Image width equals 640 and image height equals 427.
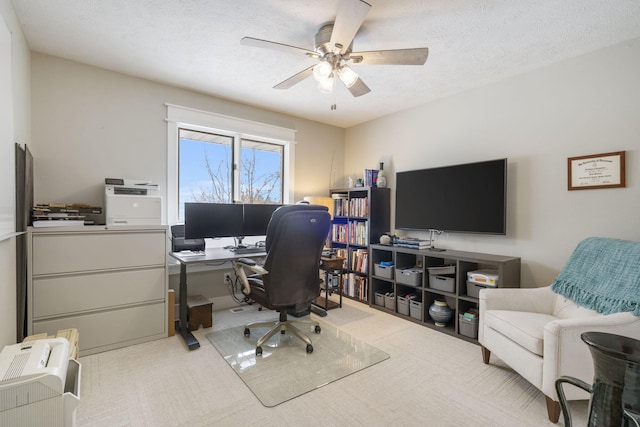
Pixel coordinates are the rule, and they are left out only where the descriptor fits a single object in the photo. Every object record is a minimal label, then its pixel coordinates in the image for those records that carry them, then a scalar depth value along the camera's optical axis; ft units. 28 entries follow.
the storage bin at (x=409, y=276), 10.17
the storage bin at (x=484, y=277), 8.30
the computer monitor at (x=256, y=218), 10.89
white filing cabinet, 7.09
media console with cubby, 8.53
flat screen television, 8.98
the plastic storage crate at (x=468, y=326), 8.46
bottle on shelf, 12.51
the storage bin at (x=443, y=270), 9.27
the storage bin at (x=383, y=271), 11.11
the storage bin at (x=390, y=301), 10.88
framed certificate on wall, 7.20
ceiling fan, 5.53
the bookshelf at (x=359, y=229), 12.14
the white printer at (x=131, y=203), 8.00
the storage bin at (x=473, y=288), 8.60
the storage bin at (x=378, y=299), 11.36
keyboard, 9.76
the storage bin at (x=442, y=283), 9.13
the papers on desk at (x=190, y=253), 9.14
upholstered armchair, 5.28
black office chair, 7.14
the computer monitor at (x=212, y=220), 9.58
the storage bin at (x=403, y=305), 10.44
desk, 8.21
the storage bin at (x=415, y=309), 10.00
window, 10.49
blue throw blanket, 5.74
